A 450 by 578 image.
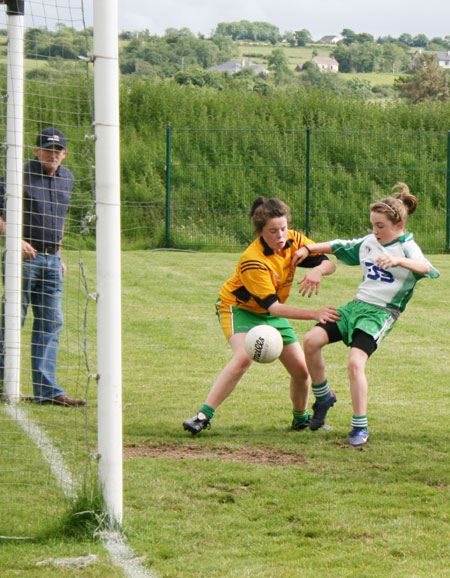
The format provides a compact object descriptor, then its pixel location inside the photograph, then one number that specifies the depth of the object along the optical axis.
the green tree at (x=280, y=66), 70.69
